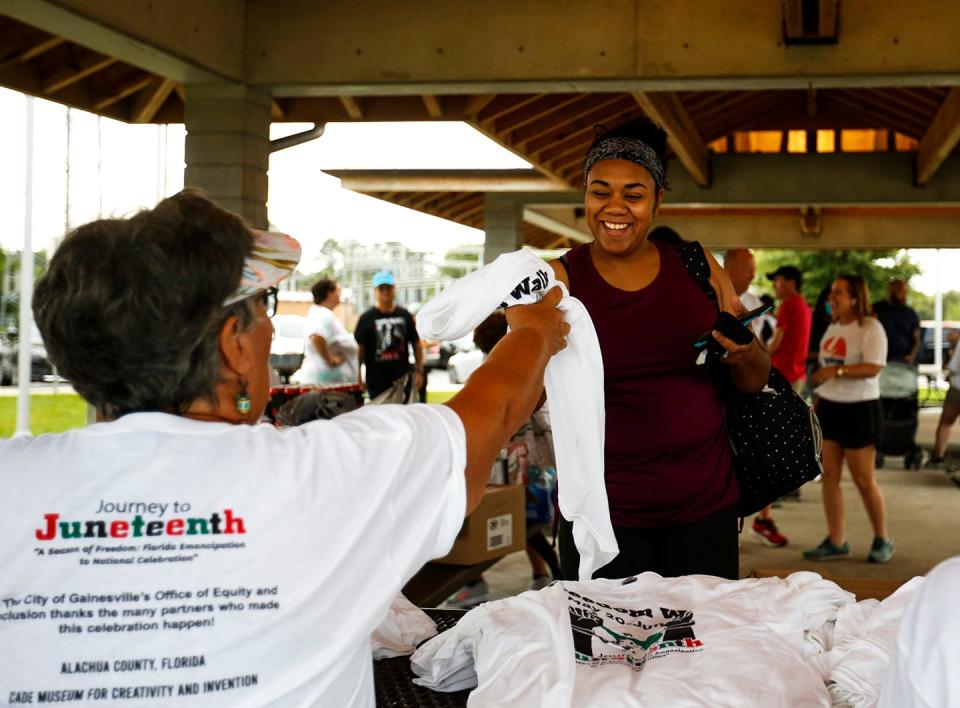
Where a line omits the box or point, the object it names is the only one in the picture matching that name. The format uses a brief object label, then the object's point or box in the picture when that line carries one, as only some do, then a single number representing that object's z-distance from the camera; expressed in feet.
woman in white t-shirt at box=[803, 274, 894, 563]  21.24
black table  5.90
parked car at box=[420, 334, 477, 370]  102.12
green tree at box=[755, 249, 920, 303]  105.81
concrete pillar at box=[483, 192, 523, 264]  45.47
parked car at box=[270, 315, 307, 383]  79.30
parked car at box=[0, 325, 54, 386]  77.78
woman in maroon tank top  8.54
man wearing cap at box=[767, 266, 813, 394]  25.79
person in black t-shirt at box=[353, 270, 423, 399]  31.58
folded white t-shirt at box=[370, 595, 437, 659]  6.62
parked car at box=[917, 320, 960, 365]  112.47
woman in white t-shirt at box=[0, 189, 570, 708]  3.87
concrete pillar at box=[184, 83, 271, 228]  23.53
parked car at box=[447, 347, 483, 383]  85.87
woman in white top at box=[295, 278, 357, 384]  28.89
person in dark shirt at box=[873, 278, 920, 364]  35.70
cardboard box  15.06
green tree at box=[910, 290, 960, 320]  187.42
